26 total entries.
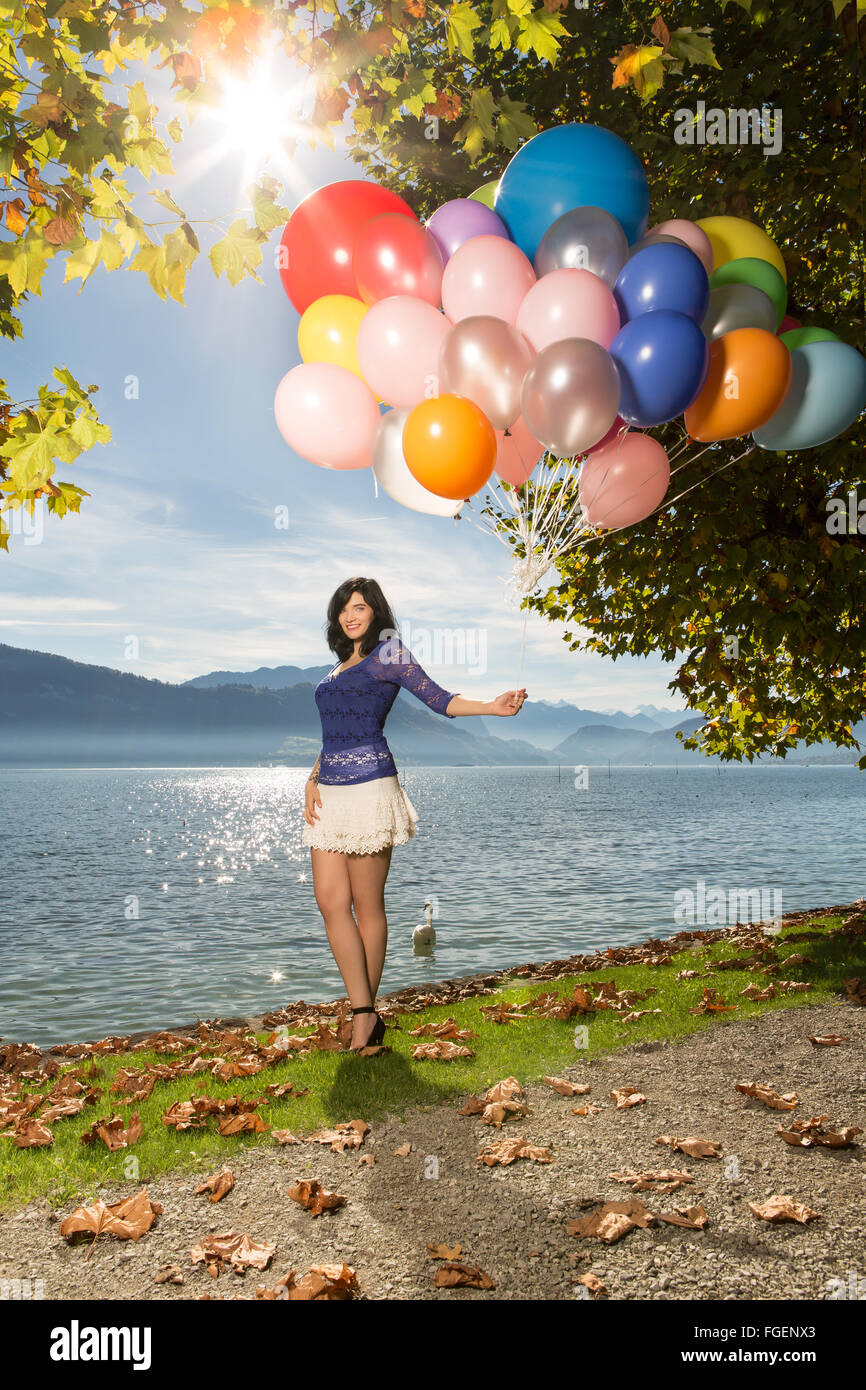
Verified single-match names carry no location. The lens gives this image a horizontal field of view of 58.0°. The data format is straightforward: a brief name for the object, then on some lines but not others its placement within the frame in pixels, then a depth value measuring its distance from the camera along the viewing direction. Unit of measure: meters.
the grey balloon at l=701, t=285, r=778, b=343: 4.53
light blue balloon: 4.59
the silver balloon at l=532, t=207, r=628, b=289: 4.31
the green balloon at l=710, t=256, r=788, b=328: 4.75
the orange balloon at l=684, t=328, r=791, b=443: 4.32
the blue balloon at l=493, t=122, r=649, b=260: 4.47
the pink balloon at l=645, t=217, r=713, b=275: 4.62
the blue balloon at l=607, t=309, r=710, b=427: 4.06
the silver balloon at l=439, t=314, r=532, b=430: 4.20
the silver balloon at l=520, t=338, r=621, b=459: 3.99
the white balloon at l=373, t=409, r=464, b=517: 4.66
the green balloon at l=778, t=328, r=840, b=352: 4.71
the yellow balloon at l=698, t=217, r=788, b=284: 4.94
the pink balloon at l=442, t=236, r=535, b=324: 4.42
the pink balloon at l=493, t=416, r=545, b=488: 4.84
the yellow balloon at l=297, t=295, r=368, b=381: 4.85
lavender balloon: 4.70
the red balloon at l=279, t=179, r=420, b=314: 4.71
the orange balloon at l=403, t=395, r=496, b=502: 4.12
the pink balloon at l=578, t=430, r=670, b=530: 4.64
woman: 5.21
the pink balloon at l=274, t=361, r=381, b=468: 4.78
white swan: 14.04
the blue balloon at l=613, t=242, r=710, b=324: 4.20
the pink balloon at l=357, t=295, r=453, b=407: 4.45
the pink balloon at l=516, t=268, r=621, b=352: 4.18
